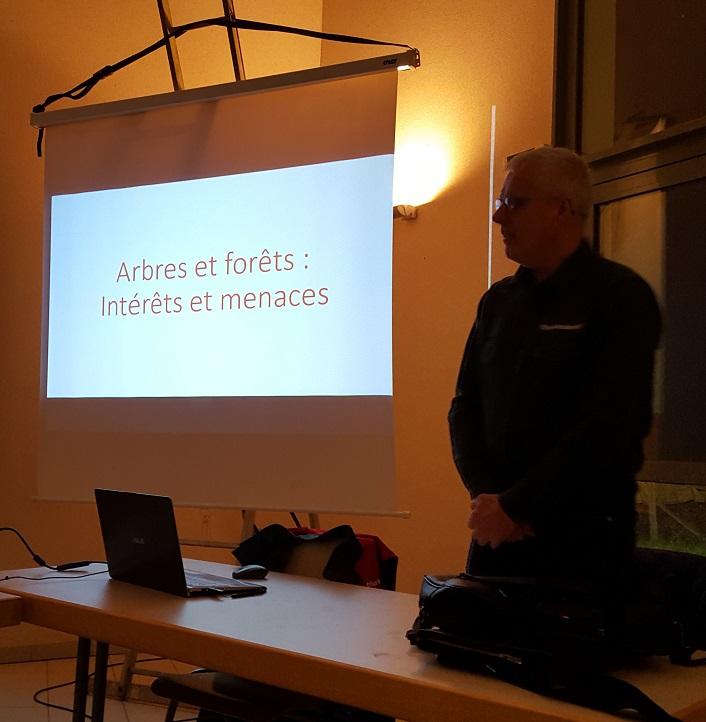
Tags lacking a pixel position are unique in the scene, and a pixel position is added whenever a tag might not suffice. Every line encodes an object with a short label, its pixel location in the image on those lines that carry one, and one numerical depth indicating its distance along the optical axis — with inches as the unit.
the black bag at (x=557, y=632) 40.4
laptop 67.6
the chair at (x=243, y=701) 66.0
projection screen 120.0
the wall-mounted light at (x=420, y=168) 162.2
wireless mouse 76.0
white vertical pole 151.7
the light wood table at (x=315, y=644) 40.6
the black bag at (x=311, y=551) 85.5
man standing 63.7
